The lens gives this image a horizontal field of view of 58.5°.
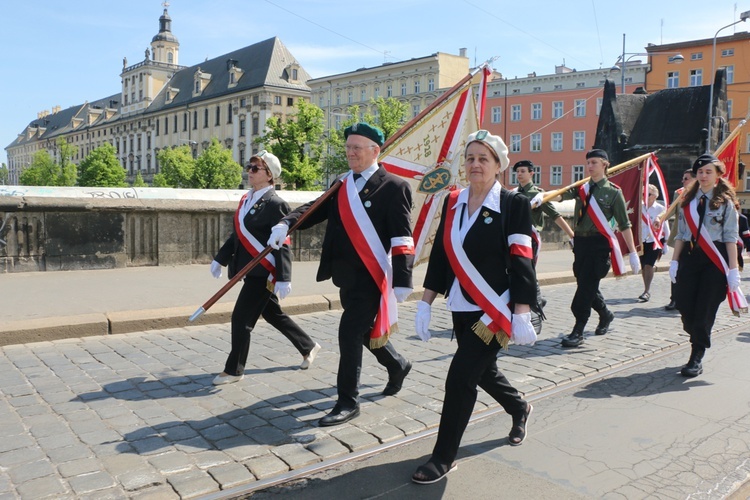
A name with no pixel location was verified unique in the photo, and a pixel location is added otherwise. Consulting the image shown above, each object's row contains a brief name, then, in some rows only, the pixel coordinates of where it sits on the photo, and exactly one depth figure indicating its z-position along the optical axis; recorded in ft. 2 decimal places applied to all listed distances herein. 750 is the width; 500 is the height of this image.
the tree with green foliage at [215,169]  258.78
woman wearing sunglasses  17.34
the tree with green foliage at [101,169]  262.06
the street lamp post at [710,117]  103.29
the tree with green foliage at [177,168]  260.83
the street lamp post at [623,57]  101.27
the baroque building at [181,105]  312.09
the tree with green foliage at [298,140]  185.98
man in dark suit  14.53
